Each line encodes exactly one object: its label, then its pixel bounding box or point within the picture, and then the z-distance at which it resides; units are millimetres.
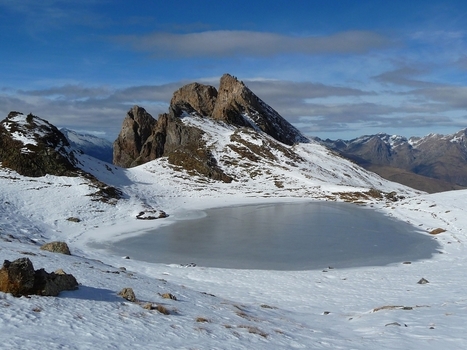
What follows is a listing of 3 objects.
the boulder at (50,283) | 13367
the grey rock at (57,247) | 24261
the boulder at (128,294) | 15117
